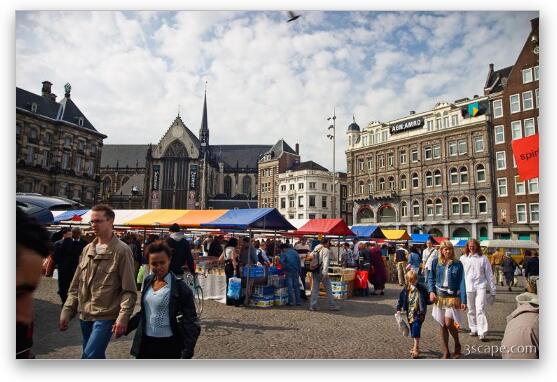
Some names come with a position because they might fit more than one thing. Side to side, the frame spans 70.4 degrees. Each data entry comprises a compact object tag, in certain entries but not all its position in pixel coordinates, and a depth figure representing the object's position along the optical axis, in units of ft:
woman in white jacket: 23.08
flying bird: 21.04
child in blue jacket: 19.08
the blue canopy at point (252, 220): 33.14
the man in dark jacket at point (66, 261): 22.49
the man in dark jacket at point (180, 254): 25.05
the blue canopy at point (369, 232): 59.11
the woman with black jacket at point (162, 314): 11.08
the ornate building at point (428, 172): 102.99
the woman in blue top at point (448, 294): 18.75
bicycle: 30.60
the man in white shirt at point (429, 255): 34.81
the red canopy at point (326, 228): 45.29
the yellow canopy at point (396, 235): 66.59
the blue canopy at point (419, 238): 72.43
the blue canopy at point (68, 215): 45.19
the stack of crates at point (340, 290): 40.45
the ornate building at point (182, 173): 223.10
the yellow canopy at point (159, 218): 40.48
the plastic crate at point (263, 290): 34.60
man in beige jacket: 11.75
